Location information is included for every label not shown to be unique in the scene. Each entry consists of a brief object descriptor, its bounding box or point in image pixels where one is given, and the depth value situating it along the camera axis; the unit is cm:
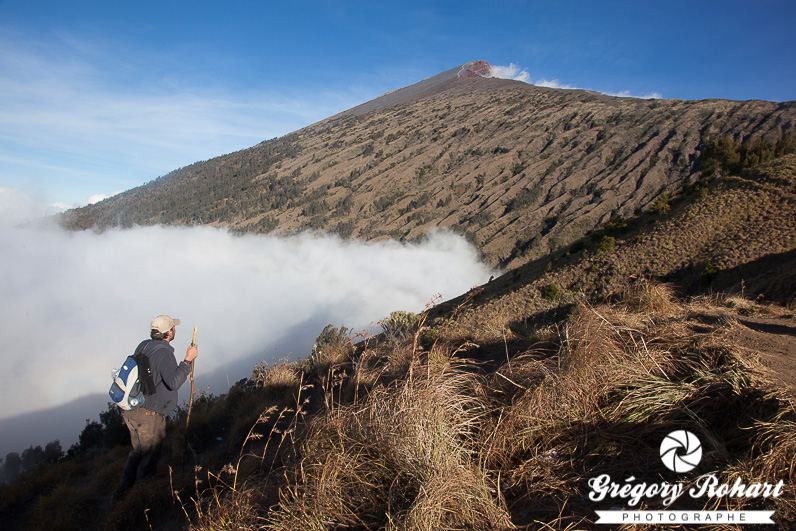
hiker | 391
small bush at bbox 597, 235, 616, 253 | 1520
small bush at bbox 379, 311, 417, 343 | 790
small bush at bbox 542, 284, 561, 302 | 1425
